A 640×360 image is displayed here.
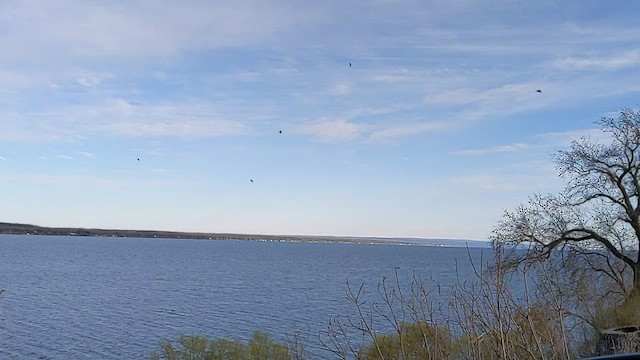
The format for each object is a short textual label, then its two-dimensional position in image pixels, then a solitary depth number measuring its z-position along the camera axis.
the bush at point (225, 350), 19.62
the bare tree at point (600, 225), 20.92
